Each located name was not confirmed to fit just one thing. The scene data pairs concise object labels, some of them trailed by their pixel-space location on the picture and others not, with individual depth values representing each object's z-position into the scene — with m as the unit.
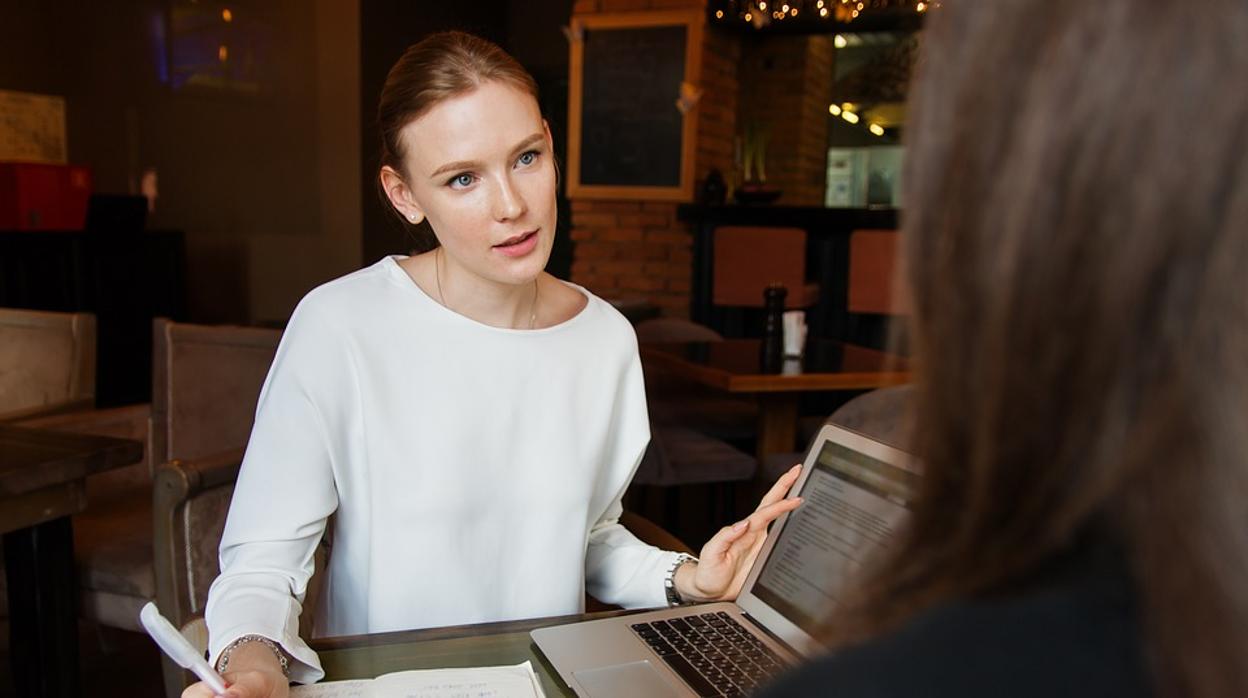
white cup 3.01
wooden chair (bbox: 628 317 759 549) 2.84
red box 4.75
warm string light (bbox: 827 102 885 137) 7.68
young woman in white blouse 1.16
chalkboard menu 5.26
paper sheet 0.86
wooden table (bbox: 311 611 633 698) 0.93
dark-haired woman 0.30
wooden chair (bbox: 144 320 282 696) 2.34
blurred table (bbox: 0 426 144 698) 1.79
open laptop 0.88
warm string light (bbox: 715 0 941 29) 5.38
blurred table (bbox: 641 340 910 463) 2.65
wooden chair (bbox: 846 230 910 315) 4.58
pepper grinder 2.94
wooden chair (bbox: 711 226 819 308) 4.69
